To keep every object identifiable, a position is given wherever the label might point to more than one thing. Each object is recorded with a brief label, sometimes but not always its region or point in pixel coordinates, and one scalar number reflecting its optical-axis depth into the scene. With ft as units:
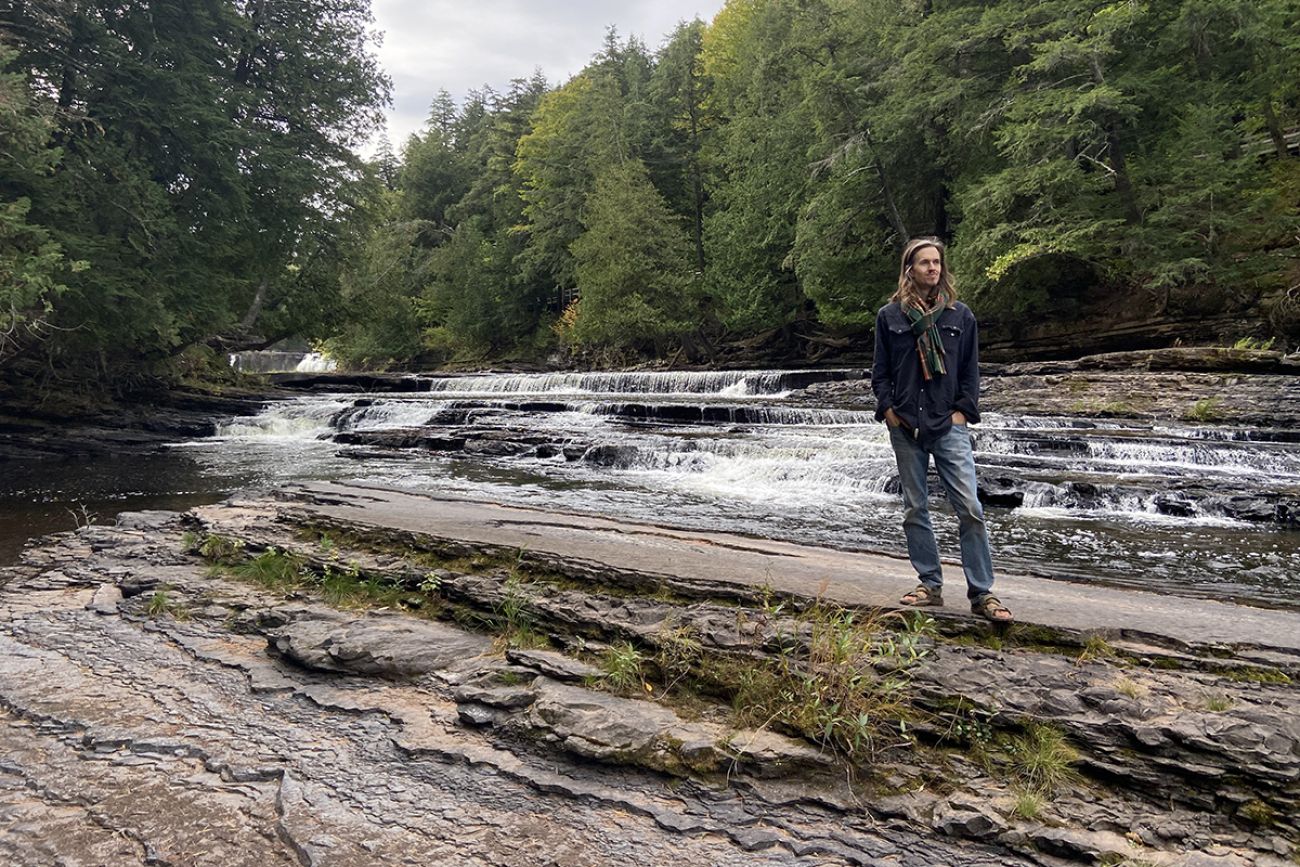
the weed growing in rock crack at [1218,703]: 8.82
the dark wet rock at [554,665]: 11.09
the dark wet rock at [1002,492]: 30.73
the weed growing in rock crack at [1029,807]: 7.72
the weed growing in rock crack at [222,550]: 18.58
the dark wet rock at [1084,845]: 7.21
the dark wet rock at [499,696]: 10.45
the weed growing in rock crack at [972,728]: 8.95
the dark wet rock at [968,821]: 7.59
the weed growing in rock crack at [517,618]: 12.58
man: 11.46
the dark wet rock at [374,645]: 11.96
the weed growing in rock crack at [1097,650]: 10.39
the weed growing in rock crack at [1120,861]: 6.97
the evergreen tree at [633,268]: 108.50
